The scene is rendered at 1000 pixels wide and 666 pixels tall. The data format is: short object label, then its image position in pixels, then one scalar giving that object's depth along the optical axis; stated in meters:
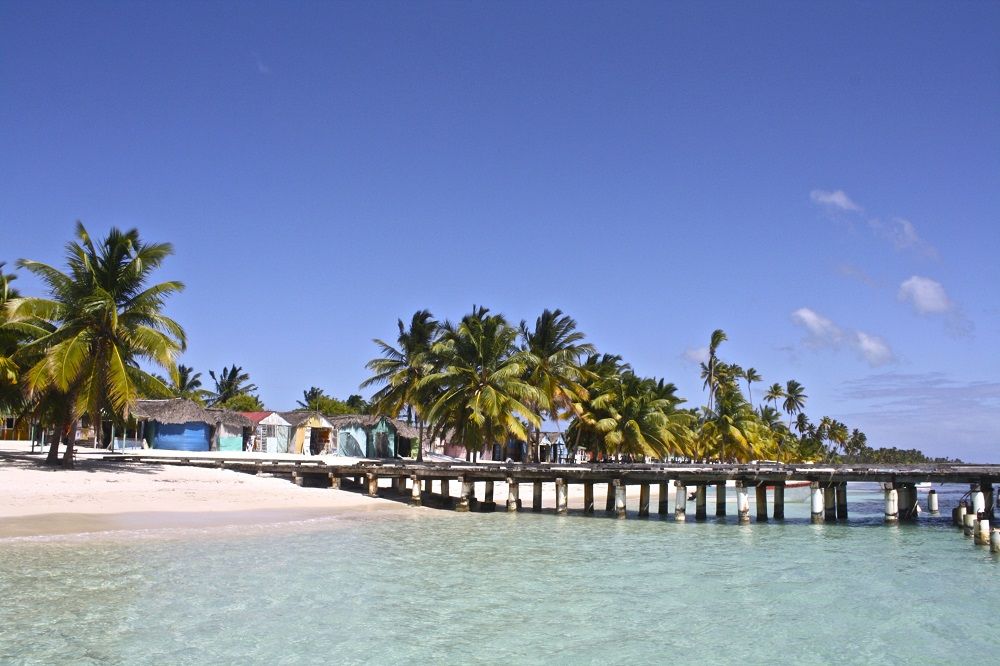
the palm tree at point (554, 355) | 38.72
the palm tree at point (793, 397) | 87.62
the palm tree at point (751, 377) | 81.69
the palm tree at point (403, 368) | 42.62
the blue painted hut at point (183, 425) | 46.47
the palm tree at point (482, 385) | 34.22
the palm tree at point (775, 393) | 88.94
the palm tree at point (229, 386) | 74.81
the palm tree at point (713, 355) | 63.22
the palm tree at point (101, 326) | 25.83
